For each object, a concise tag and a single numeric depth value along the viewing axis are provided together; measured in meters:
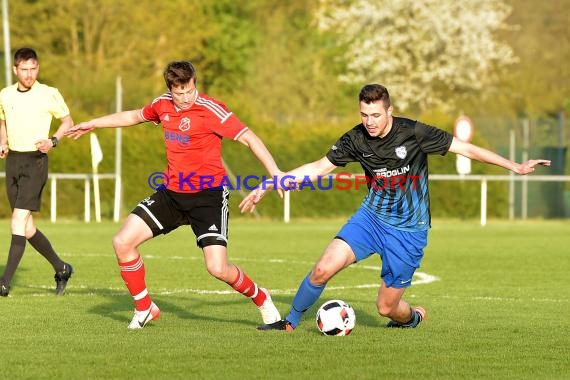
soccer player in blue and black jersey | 19.31
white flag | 58.75
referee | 25.33
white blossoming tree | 112.81
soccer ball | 19.12
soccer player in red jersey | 19.91
